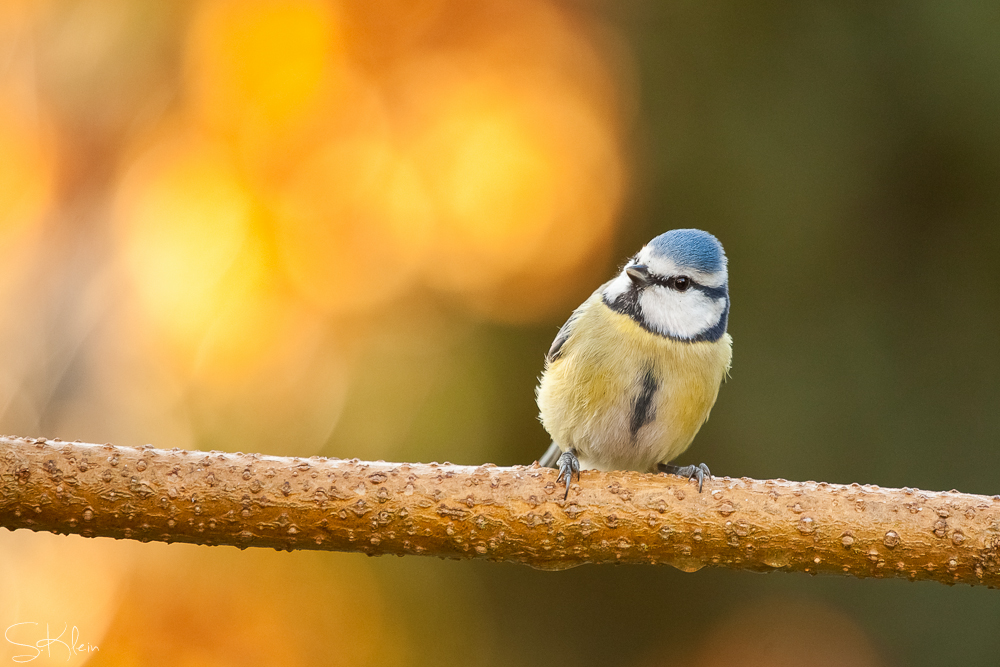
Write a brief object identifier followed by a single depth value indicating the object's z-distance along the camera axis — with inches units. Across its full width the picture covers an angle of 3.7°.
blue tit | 170.6
